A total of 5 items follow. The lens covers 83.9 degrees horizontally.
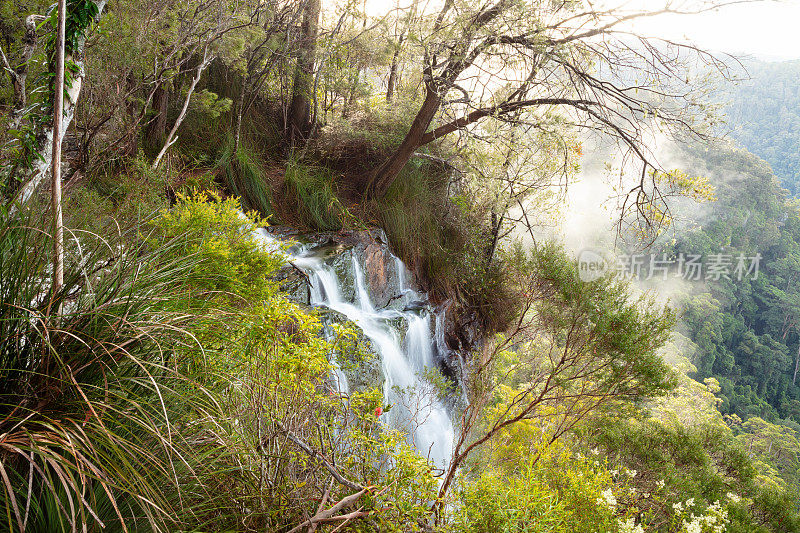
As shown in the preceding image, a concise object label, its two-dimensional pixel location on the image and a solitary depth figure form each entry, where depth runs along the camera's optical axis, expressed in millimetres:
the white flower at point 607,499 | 3219
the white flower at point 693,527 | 3394
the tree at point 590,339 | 6930
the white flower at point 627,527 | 3011
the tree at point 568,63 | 4383
